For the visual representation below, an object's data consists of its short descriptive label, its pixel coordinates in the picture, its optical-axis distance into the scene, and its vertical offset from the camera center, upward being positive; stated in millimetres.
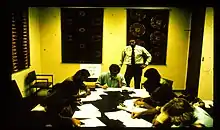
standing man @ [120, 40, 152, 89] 3672 -98
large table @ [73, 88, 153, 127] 1485 -571
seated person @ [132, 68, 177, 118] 1866 -428
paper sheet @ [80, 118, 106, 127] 1441 -606
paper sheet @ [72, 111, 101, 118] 1622 -594
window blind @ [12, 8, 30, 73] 3049 +217
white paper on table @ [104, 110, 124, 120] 1591 -587
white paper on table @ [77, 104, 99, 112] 1767 -573
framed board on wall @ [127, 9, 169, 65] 3895 +621
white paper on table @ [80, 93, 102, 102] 2035 -537
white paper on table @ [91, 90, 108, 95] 2234 -508
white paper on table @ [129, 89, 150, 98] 2183 -511
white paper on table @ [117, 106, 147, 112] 1755 -574
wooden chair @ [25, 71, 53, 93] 3434 -617
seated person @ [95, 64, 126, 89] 2478 -366
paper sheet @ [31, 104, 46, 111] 1769 -584
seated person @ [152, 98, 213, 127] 1304 -502
